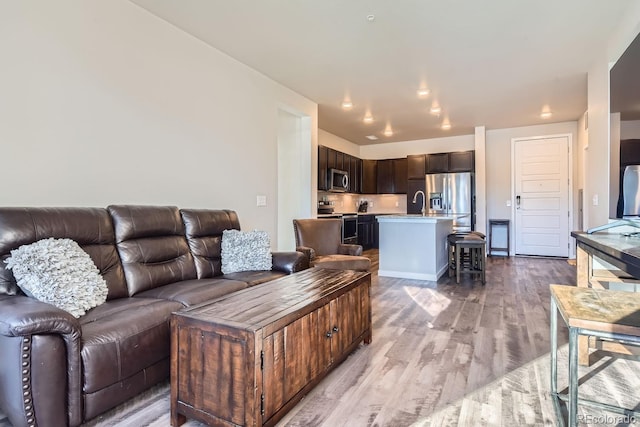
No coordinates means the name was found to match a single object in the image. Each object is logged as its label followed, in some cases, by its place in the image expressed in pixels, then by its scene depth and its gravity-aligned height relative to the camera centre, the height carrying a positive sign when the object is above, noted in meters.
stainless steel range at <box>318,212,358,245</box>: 6.91 -0.26
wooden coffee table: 1.41 -0.64
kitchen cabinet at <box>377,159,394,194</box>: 8.41 +0.94
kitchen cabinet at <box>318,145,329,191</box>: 6.43 +0.91
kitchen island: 4.69 -0.46
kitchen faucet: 7.44 +0.38
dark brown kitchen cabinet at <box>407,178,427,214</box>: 7.72 +0.50
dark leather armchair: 3.85 -0.38
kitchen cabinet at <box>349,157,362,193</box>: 7.86 +0.95
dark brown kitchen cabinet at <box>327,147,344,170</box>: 6.77 +1.12
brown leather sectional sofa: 1.36 -0.51
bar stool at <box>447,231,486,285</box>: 4.54 -0.56
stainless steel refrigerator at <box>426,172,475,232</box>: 7.12 +0.39
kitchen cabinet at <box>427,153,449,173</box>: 7.50 +1.16
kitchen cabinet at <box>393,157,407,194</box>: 8.21 +0.94
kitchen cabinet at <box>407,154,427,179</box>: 7.73 +1.12
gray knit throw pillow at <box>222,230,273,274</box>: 3.00 -0.34
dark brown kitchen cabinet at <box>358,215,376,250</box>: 7.82 -0.37
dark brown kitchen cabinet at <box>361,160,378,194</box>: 8.42 +0.94
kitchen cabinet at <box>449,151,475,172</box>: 7.24 +1.15
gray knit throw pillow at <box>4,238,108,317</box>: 1.70 -0.32
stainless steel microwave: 6.78 +0.71
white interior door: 6.66 +0.38
